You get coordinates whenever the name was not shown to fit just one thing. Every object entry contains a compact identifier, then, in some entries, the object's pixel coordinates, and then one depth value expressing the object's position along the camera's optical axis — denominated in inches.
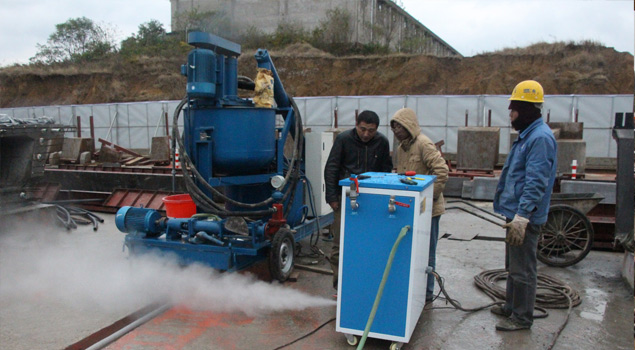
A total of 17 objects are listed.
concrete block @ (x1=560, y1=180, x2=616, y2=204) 278.1
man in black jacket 172.4
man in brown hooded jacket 163.6
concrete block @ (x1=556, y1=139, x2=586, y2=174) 438.9
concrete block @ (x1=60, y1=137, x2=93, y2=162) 524.7
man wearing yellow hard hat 140.5
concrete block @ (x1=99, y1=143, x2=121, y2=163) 518.6
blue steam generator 129.2
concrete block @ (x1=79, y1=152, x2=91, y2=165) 515.2
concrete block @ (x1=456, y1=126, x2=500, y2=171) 468.4
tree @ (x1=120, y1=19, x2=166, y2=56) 1224.2
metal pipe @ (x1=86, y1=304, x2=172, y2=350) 143.3
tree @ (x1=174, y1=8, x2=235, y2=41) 619.6
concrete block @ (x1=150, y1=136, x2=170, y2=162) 525.3
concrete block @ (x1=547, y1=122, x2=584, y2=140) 467.5
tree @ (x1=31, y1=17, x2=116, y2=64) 1331.2
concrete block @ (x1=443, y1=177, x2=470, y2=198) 430.6
